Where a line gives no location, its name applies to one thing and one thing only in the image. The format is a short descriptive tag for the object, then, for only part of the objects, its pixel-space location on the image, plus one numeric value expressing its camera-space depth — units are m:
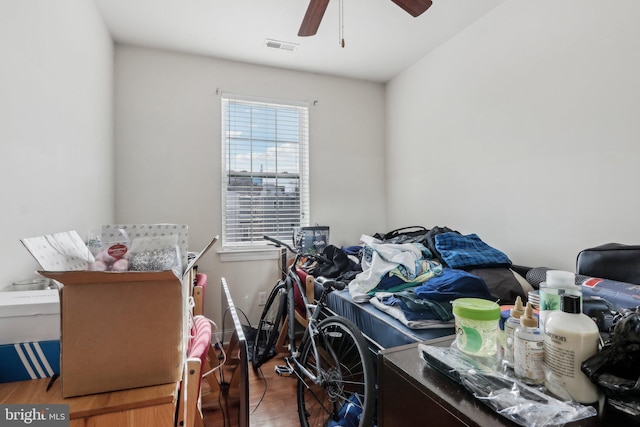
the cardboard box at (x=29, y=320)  0.89
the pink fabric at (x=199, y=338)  1.18
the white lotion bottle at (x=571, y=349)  0.58
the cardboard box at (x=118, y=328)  0.77
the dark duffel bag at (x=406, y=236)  2.50
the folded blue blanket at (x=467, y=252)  1.88
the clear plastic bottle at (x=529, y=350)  0.64
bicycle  1.41
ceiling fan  1.70
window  3.02
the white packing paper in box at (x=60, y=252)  0.73
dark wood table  0.58
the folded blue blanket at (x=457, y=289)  1.45
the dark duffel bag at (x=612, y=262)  1.36
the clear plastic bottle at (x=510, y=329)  0.72
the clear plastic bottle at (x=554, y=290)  0.68
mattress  1.38
